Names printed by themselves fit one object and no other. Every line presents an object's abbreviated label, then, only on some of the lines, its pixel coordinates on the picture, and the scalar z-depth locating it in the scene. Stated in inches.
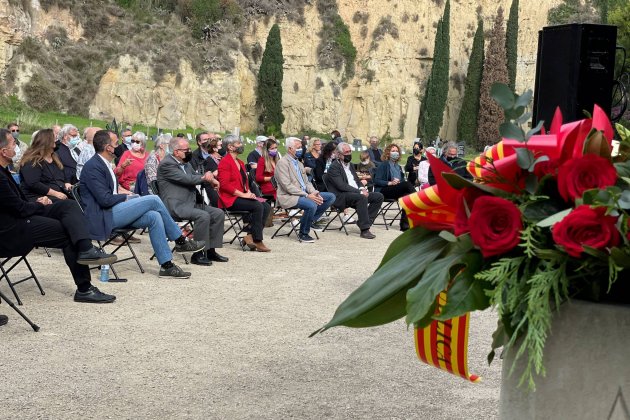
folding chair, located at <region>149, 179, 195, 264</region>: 398.7
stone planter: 78.0
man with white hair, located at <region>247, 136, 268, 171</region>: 574.8
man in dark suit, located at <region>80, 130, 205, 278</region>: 339.9
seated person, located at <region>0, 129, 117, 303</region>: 266.8
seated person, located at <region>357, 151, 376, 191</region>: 610.2
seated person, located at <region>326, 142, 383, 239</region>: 530.9
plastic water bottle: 335.3
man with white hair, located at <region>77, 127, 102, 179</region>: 484.4
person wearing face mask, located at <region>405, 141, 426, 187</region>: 635.5
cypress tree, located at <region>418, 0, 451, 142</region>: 1876.2
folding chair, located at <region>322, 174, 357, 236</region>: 540.6
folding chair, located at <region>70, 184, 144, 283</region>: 356.2
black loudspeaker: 231.8
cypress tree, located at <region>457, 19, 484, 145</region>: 1907.0
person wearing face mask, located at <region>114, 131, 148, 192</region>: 483.7
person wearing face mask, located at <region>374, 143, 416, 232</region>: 610.9
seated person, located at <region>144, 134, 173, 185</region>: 460.4
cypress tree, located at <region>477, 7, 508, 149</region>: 1886.1
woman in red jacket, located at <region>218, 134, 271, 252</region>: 441.4
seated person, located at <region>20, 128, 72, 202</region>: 364.5
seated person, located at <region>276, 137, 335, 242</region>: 492.1
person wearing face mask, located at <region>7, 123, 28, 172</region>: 512.0
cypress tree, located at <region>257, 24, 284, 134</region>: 1775.3
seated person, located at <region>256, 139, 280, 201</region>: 532.1
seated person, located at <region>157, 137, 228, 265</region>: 396.5
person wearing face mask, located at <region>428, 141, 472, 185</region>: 615.8
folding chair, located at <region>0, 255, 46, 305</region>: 280.4
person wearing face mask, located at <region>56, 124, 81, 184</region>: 434.3
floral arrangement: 75.0
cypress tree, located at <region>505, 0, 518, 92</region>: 1921.8
